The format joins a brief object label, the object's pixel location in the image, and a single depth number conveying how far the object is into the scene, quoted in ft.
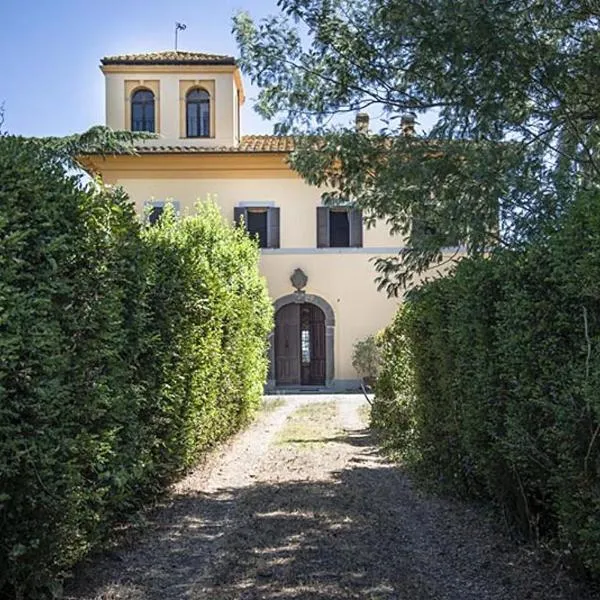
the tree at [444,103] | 19.48
